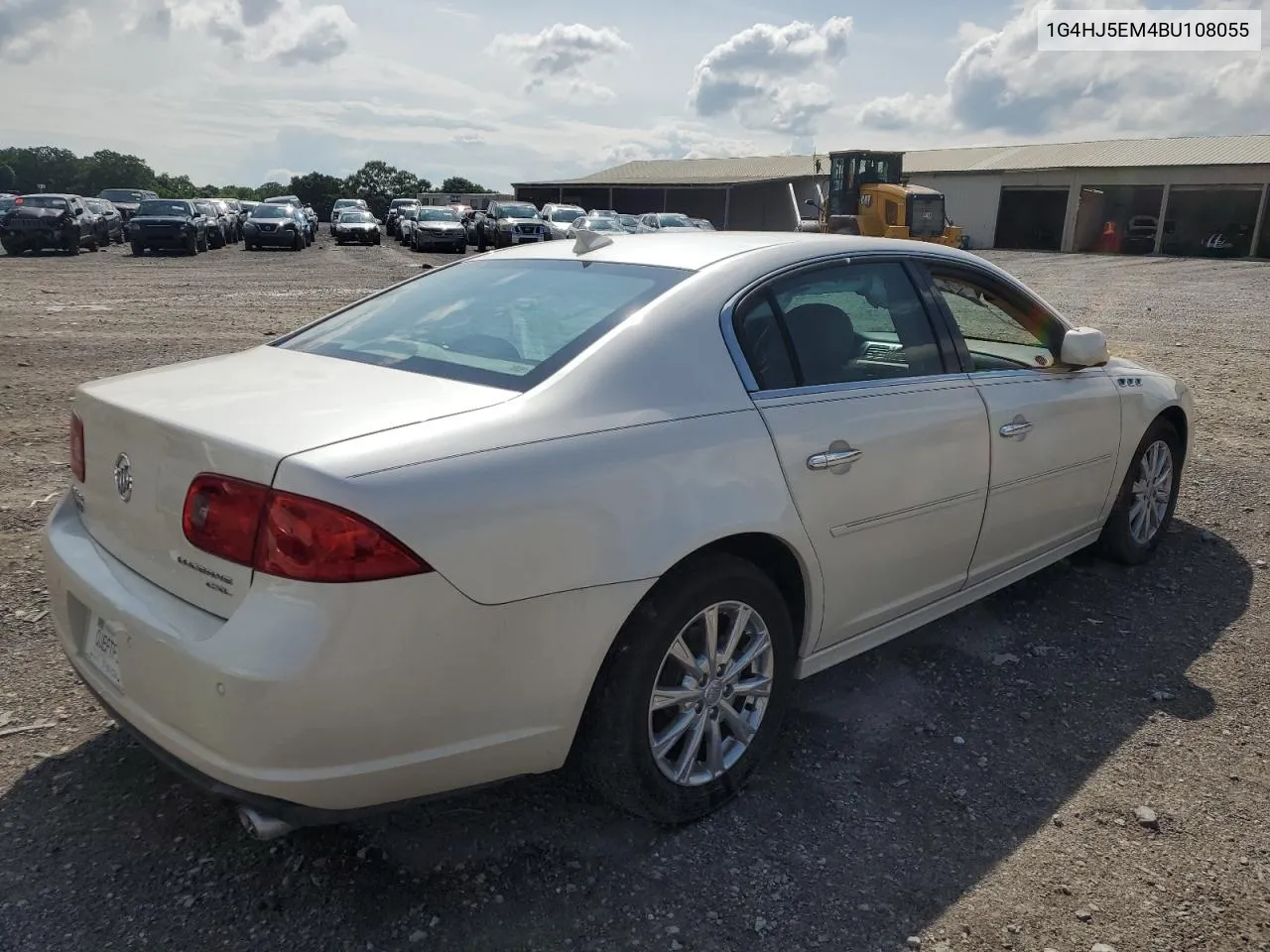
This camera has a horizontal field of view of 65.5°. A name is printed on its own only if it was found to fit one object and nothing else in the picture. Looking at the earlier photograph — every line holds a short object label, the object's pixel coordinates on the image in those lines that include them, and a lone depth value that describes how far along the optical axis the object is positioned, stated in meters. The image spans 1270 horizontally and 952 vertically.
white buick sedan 2.12
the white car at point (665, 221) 31.64
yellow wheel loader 28.75
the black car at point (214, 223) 32.25
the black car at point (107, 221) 30.76
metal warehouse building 42.03
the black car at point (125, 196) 44.44
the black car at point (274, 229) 31.94
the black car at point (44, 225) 26.02
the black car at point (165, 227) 27.34
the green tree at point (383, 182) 115.13
